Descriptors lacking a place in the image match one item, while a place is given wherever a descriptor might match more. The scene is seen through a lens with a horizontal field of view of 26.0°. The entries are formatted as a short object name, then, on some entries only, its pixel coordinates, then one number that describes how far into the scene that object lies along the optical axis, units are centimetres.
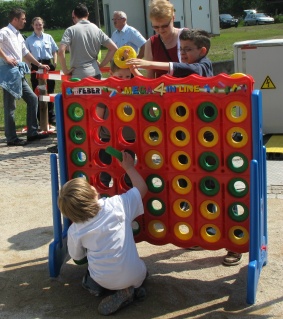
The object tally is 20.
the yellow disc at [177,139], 409
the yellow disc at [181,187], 418
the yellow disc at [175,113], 403
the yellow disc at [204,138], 400
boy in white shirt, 378
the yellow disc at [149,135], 416
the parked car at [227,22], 5709
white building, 2530
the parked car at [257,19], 5728
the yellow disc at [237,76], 381
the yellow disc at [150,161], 423
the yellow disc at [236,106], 385
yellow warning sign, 833
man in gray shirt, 842
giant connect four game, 388
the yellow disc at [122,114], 421
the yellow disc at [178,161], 414
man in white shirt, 892
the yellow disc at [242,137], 390
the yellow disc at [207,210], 416
